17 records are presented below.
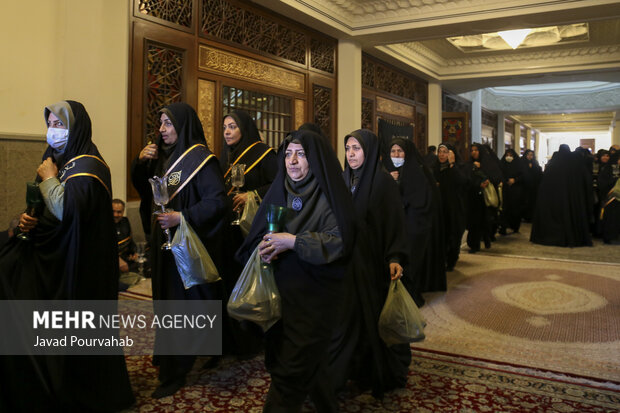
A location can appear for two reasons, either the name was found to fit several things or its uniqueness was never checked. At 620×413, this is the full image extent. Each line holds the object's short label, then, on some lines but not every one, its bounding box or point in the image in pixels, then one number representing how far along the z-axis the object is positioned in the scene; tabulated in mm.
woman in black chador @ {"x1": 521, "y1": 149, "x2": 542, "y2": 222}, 9992
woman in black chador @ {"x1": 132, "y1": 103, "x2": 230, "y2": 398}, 2564
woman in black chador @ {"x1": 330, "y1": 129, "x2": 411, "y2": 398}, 2410
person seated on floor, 4715
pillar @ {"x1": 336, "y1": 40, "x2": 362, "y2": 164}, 8055
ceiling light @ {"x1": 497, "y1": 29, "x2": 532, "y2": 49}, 8641
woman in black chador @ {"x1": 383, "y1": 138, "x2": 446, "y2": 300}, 4094
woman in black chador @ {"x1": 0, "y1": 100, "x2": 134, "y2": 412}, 2033
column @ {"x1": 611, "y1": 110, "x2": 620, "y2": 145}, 17983
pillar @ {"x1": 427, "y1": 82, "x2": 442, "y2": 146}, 11367
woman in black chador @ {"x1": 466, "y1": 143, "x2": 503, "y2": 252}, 6773
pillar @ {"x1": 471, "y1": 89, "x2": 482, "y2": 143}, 13641
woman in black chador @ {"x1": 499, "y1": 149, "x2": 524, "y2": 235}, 8769
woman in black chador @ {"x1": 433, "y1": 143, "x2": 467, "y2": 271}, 5441
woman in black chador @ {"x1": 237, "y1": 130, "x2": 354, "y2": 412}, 1852
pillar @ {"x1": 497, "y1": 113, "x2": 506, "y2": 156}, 16391
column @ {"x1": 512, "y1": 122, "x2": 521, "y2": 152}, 20047
